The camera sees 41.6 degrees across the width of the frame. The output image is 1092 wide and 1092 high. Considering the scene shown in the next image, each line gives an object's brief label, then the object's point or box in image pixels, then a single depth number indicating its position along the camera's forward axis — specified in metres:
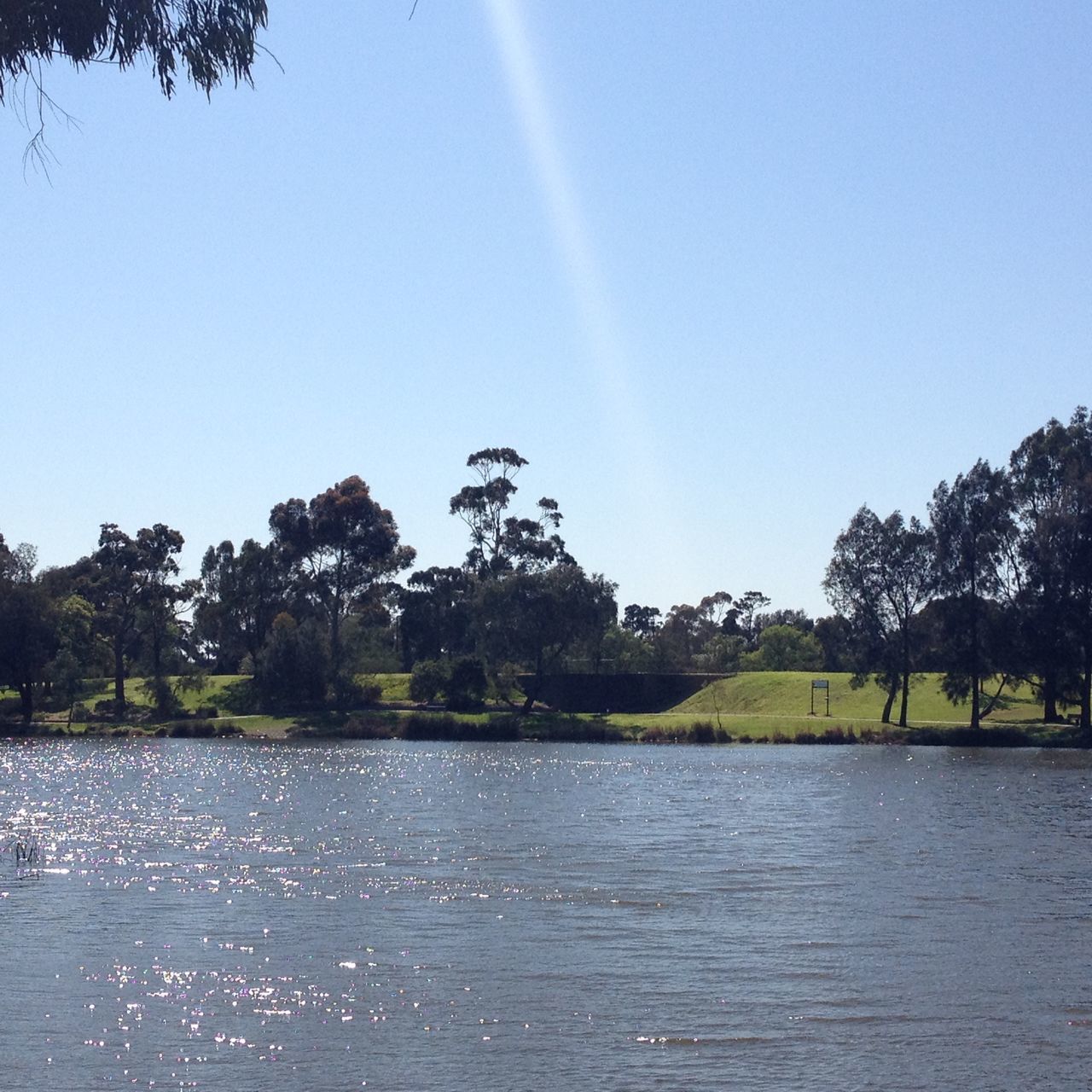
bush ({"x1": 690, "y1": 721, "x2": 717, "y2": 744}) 89.75
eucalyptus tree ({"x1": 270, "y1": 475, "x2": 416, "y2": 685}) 127.38
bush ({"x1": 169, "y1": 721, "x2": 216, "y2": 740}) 99.06
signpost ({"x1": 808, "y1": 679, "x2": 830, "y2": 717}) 99.06
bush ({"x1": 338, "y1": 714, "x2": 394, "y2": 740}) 97.50
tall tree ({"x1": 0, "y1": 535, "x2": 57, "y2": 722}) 98.19
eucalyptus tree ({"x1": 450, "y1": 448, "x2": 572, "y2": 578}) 120.00
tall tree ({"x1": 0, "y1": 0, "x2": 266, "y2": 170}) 15.59
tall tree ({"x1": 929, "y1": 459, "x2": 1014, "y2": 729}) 86.31
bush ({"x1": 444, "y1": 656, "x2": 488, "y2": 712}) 102.31
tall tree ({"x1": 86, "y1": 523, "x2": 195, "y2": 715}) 117.25
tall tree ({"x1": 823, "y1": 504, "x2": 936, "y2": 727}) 91.94
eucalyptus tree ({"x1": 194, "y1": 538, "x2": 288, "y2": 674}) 128.38
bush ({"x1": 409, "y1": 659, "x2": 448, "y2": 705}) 103.12
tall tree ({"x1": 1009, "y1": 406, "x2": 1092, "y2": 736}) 82.38
